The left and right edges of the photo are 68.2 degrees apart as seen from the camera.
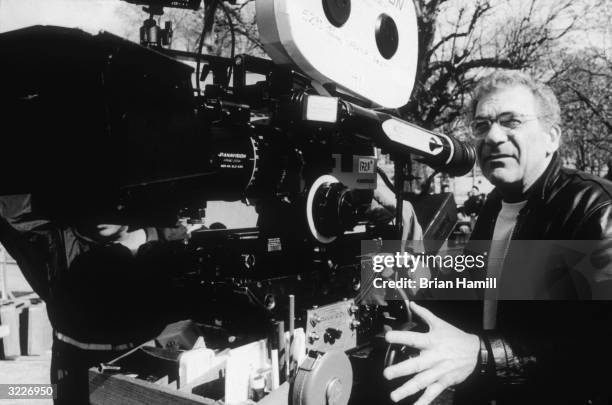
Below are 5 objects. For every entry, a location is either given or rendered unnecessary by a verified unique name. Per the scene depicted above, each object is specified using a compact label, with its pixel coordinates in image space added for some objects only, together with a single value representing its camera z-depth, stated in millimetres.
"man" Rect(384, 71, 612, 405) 799
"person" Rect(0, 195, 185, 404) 1333
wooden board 839
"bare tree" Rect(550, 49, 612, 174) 9266
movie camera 894
